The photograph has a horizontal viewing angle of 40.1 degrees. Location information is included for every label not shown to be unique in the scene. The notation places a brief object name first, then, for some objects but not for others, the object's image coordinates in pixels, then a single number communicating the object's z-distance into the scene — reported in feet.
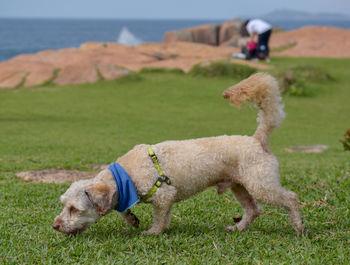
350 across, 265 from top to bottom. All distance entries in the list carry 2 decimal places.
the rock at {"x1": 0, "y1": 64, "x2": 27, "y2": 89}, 63.87
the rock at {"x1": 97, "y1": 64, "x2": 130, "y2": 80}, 65.98
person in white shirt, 79.76
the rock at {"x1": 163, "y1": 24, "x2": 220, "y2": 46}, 130.21
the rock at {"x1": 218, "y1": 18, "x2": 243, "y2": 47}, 131.34
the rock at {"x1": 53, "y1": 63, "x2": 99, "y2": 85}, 65.46
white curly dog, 13.66
